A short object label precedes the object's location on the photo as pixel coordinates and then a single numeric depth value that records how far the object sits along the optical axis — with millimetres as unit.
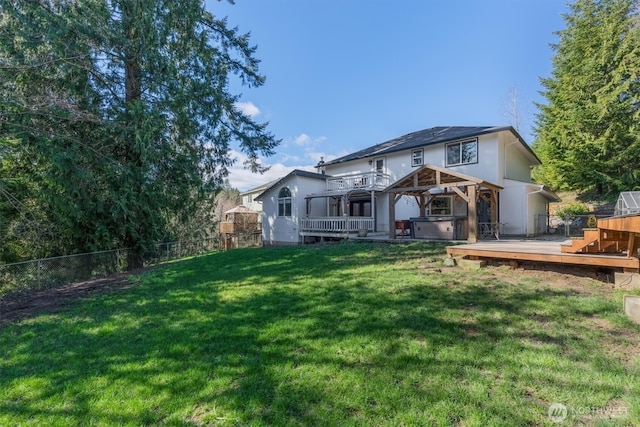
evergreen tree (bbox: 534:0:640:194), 17172
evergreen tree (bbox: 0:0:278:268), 8195
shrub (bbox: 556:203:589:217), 18328
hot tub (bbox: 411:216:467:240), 11734
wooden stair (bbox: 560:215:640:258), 4375
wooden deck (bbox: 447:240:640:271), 4926
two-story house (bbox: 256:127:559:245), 12430
